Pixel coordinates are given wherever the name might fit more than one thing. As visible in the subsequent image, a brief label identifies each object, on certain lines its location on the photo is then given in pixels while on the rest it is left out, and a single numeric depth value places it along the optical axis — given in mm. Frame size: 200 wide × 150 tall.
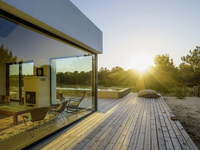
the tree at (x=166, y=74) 16586
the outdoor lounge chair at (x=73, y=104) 4027
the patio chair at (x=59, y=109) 3456
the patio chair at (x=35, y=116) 2764
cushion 9195
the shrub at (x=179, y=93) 9841
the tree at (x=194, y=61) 16811
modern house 2307
